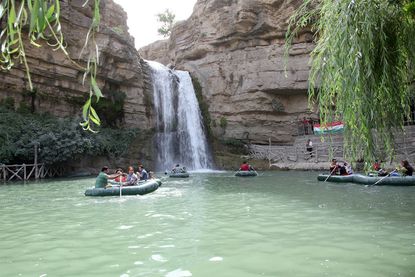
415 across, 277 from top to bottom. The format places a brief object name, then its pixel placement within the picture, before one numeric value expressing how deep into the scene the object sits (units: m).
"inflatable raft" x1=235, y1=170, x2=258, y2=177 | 23.08
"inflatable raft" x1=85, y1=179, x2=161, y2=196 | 13.95
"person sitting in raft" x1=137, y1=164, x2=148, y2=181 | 18.16
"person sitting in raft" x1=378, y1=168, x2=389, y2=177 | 16.59
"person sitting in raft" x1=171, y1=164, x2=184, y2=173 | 24.14
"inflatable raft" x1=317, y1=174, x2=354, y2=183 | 17.64
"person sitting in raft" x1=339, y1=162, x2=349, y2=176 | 18.81
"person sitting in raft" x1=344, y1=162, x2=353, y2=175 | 19.20
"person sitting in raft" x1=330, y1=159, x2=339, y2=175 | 18.86
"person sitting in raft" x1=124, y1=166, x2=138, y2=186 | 15.69
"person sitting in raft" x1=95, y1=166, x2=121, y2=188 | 14.38
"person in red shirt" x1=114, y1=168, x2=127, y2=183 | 17.06
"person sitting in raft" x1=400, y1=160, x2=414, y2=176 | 16.20
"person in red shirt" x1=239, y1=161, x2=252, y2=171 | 23.77
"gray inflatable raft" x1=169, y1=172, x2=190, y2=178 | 23.47
